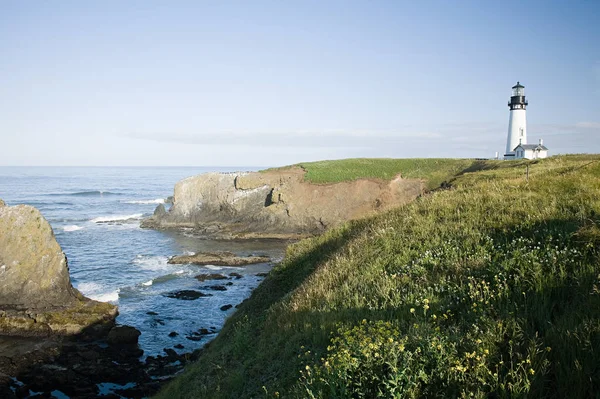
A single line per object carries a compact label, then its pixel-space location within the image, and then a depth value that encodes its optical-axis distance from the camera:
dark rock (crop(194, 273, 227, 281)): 32.00
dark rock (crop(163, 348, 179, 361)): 19.52
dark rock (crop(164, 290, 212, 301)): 27.88
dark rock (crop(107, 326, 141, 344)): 20.81
